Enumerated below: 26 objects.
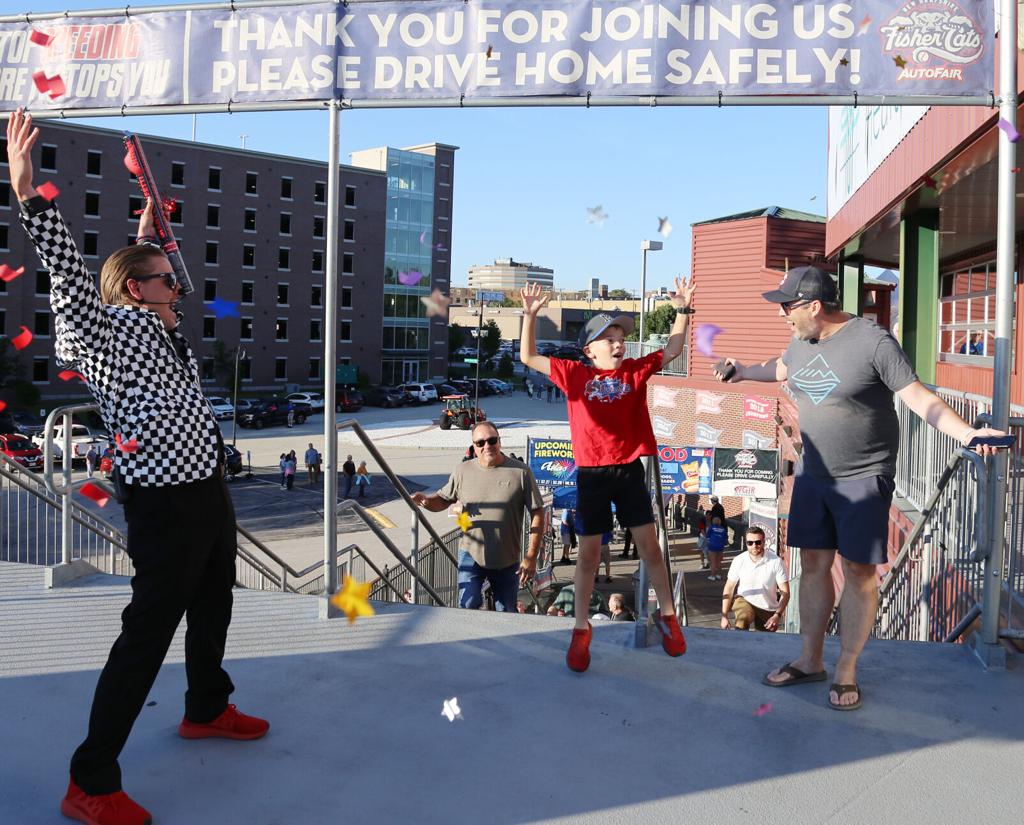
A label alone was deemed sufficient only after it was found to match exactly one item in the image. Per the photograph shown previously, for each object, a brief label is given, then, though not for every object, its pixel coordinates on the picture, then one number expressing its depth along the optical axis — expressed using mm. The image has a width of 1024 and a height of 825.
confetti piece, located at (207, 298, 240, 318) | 6213
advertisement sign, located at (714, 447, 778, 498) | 21125
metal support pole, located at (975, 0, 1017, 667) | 4195
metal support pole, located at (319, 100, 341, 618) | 4844
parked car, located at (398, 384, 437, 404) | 65375
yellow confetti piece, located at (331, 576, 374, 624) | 4953
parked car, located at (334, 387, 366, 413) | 58812
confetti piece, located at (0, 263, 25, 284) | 3820
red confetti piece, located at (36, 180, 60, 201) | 3074
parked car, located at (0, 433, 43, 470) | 28844
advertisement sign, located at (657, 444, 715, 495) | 21656
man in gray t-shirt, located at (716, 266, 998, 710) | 3875
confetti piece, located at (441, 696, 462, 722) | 3784
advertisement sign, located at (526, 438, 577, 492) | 21203
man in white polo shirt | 9648
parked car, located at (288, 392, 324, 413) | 53531
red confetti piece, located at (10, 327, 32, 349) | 4232
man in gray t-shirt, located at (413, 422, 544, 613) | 6543
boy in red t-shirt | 4336
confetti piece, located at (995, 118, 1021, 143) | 4141
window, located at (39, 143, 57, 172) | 52144
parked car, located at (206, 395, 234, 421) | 48969
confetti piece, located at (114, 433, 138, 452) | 3154
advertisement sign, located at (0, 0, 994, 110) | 4465
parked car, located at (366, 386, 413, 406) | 64500
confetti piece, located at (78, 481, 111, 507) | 5654
